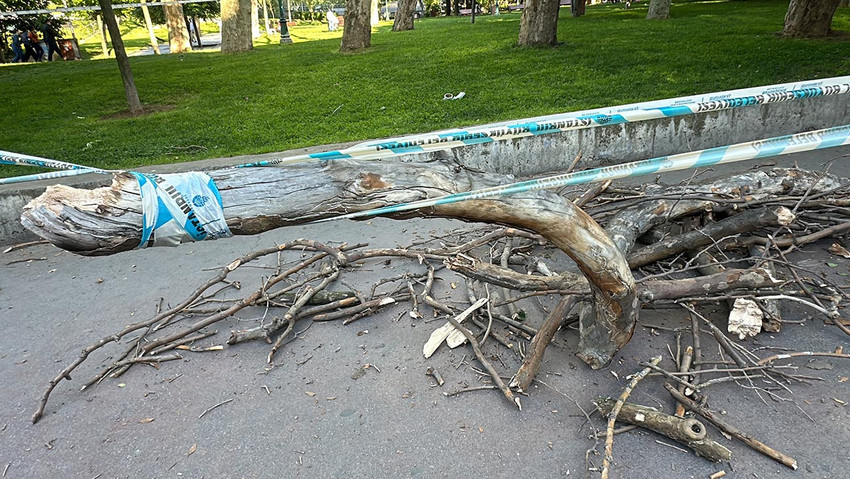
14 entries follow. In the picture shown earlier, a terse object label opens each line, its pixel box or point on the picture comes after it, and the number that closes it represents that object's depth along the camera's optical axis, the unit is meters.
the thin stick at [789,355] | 2.70
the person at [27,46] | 19.69
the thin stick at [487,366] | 2.79
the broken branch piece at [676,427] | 2.36
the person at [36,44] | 19.58
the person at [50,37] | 19.50
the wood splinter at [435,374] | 3.00
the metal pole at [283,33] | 20.58
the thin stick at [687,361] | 2.84
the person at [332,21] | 34.75
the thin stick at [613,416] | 2.28
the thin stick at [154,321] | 2.92
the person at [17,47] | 19.59
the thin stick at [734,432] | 2.34
